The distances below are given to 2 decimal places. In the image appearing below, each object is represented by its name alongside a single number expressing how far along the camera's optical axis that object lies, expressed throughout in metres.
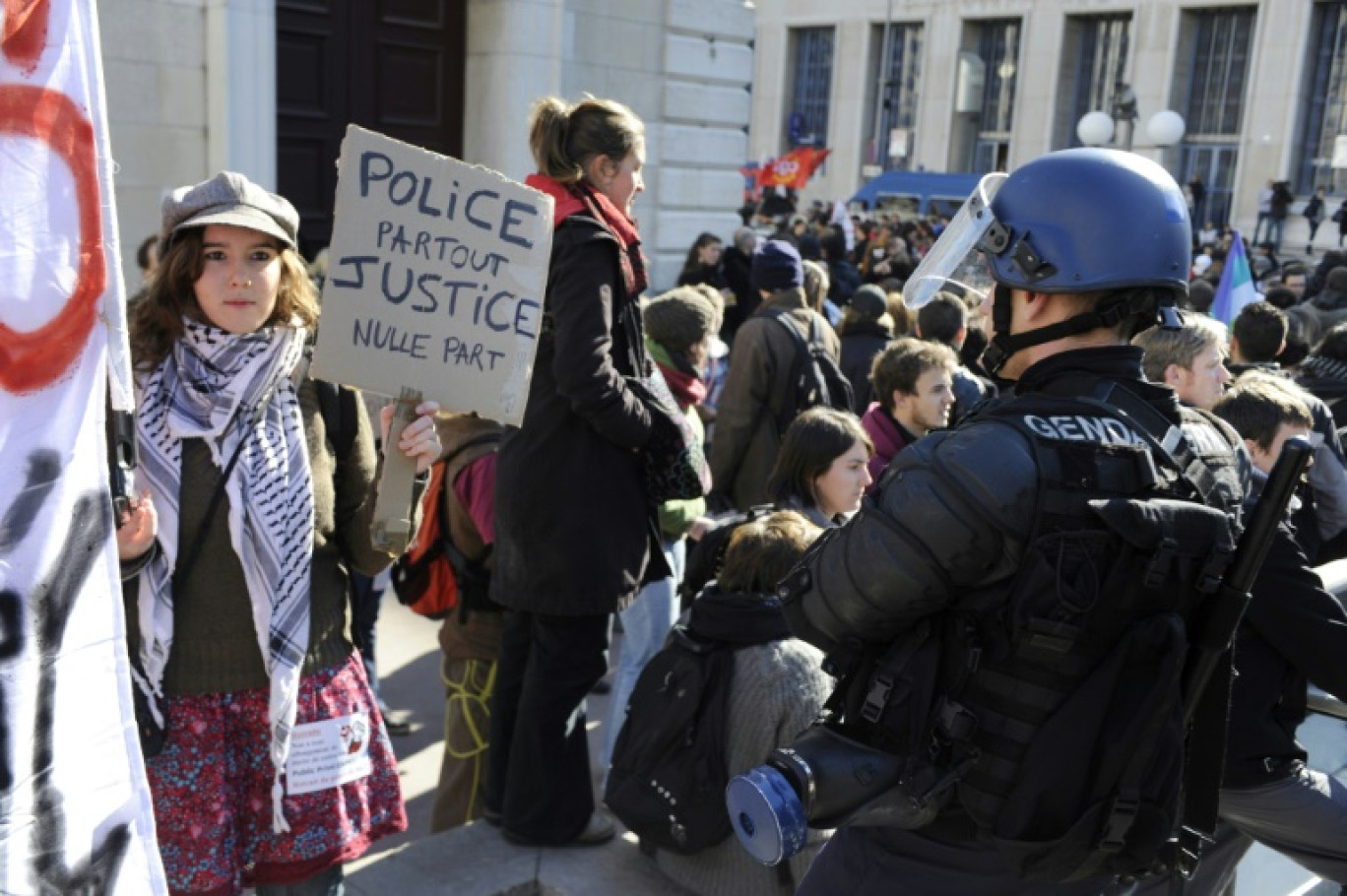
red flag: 26.02
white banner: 1.47
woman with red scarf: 3.21
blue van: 27.84
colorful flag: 7.28
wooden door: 8.53
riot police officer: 1.77
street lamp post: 25.91
